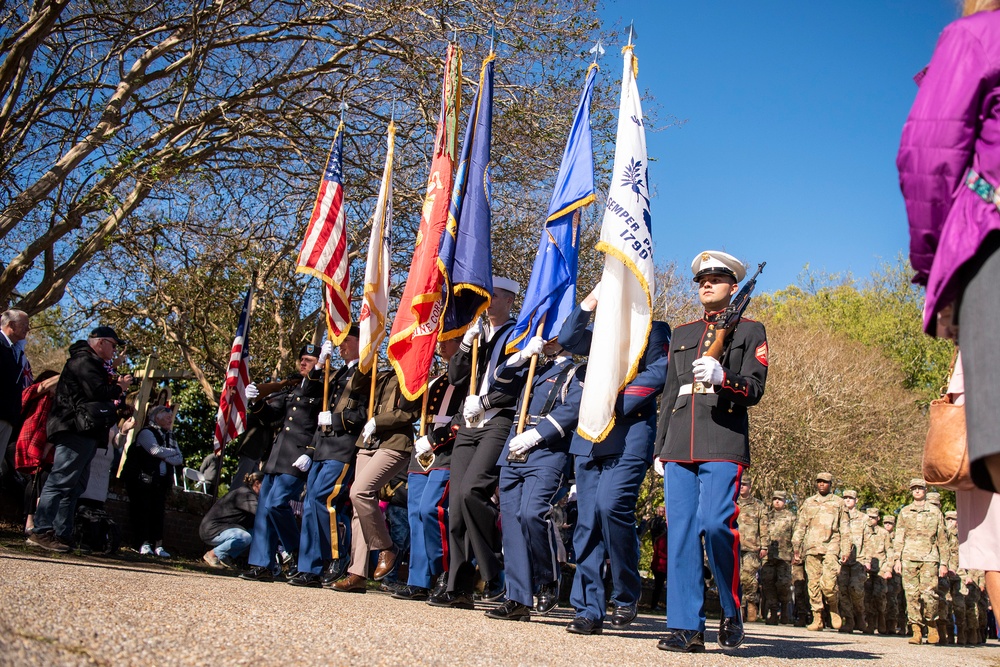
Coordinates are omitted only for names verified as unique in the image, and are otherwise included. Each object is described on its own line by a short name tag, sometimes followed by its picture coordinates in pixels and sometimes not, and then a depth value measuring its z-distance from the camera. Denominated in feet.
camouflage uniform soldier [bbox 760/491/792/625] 53.06
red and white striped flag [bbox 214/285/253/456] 36.37
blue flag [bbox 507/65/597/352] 23.80
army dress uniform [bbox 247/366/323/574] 28.45
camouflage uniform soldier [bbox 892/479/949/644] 45.11
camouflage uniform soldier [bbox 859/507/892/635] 49.85
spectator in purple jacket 7.55
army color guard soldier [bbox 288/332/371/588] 26.78
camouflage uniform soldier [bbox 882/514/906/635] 50.93
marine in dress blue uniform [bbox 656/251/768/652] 17.13
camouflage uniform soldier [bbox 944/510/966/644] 49.03
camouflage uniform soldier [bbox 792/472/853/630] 47.83
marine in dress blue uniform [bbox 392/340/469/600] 25.30
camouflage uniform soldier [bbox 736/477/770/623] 51.67
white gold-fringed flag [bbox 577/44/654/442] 19.51
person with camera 24.14
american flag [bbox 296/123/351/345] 30.73
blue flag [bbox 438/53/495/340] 26.13
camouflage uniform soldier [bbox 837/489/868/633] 48.01
